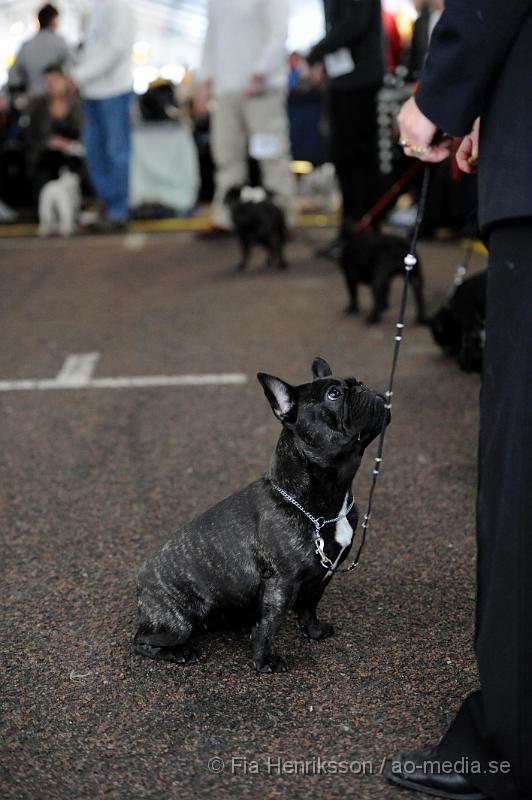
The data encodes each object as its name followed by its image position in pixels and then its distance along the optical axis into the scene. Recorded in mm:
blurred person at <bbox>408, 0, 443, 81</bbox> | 7710
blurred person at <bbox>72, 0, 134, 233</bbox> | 9711
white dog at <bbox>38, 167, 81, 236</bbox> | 10492
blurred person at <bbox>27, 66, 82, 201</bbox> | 11141
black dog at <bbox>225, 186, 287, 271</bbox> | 7980
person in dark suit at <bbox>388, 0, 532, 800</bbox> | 1828
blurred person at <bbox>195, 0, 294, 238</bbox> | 8617
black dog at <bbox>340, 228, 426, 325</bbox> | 5895
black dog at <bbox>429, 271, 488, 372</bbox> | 4438
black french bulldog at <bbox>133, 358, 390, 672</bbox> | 2355
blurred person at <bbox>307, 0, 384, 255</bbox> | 7328
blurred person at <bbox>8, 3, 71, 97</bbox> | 11242
